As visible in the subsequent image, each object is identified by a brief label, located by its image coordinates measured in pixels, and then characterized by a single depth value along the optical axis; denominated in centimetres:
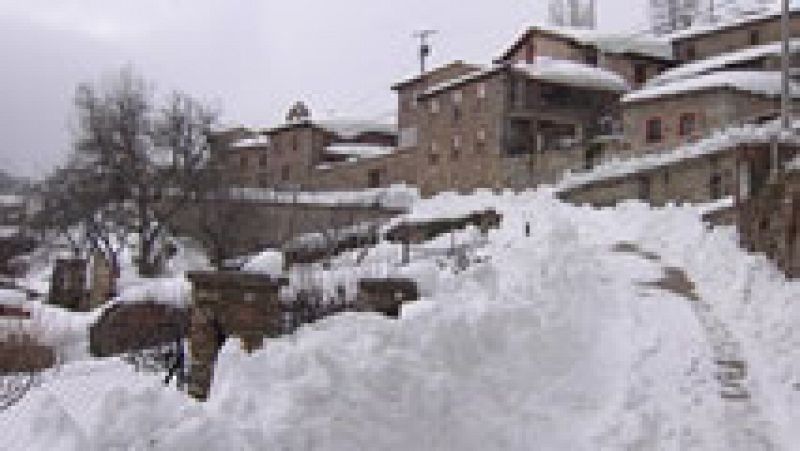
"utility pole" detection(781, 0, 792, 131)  3244
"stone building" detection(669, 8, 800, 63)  5178
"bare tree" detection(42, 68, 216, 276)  4519
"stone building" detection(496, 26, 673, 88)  5694
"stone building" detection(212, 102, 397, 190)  6625
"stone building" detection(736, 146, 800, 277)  1736
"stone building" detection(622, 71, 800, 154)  4216
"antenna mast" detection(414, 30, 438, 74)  7506
